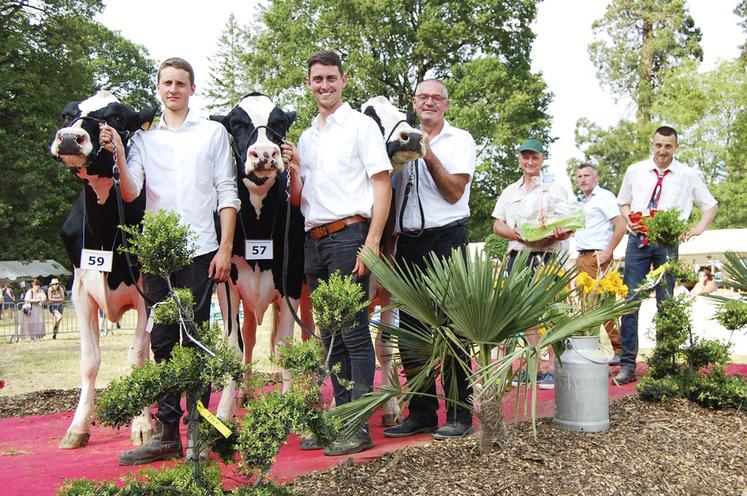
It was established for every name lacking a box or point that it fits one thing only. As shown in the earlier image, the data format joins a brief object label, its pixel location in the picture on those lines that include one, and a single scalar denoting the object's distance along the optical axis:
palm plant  3.39
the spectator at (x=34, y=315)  15.97
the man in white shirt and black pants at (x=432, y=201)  4.40
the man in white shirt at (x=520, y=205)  5.66
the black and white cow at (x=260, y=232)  4.35
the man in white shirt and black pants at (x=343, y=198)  3.98
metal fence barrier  16.03
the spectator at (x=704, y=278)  14.78
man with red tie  6.31
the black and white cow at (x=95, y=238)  4.03
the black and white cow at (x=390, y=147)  4.19
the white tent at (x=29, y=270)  32.06
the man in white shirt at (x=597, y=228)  7.75
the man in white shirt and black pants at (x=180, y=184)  3.85
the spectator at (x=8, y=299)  20.88
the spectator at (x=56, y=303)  16.02
